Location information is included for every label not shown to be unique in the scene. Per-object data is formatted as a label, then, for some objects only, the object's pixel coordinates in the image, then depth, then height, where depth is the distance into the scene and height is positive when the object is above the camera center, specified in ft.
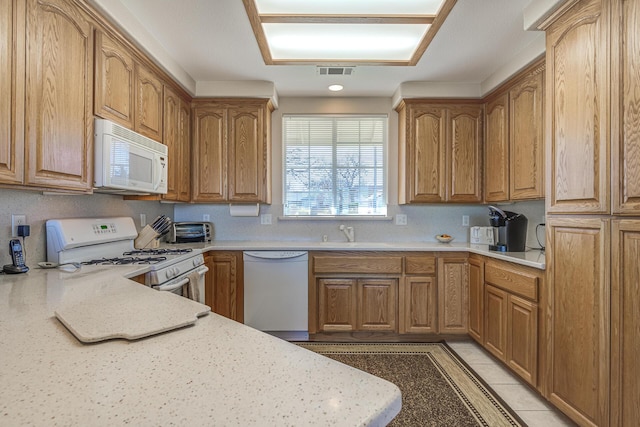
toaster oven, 10.34 -0.59
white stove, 6.09 -0.85
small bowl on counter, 10.97 -0.80
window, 11.63 +1.77
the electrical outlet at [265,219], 11.56 -0.17
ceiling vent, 9.08 +4.09
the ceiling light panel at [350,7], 6.63 +4.31
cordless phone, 5.08 -0.75
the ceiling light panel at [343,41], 7.66 +4.39
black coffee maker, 8.25 -0.42
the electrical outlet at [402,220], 11.51 -0.20
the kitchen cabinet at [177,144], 9.12 +2.08
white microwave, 6.13 +1.11
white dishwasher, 9.68 -2.29
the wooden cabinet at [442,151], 10.38 +2.04
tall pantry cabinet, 4.58 +0.08
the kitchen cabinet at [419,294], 9.63 -2.36
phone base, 5.07 -0.87
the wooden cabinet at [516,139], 7.84 +2.04
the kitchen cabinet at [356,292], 9.65 -2.31
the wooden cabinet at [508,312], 6.66 -2.34
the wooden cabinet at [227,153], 10.55 +1.99
